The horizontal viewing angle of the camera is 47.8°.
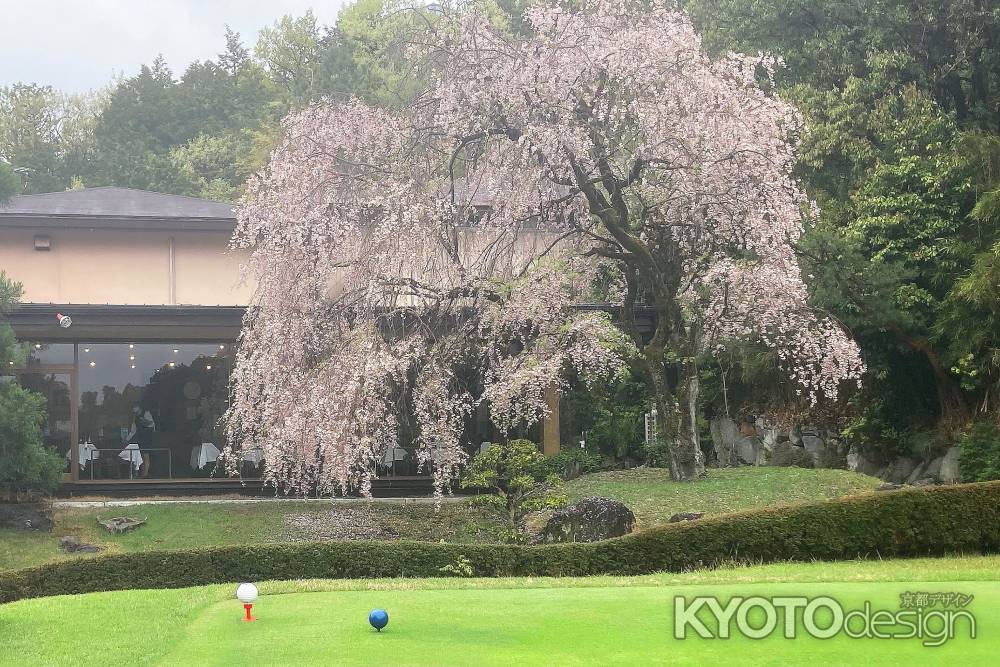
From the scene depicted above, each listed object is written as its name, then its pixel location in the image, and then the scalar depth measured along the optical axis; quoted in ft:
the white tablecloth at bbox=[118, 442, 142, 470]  96.32
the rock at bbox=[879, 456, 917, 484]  93.15
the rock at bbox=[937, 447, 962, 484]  82.58
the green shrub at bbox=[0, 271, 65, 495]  80.89
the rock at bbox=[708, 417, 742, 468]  107.24
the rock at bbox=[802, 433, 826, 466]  101.86
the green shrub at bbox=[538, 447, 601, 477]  98.63
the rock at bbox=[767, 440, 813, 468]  101.81
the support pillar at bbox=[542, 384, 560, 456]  101.96
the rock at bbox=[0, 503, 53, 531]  84.07
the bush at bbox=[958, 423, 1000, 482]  76.54
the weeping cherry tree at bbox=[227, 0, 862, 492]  70.95
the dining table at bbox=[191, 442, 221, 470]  97.09
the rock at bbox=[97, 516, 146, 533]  83.20
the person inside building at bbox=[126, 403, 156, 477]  96.53
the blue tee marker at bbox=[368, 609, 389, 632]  32.94
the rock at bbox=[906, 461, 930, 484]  89.31
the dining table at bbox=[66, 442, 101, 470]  95.76
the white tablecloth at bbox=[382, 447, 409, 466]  98.17
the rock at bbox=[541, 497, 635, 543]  63.00
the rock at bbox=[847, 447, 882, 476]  96.89
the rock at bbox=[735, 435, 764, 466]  105.09
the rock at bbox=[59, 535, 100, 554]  79.36
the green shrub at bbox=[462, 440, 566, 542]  74.38
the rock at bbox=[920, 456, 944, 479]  87.30
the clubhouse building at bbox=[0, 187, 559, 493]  94.43
